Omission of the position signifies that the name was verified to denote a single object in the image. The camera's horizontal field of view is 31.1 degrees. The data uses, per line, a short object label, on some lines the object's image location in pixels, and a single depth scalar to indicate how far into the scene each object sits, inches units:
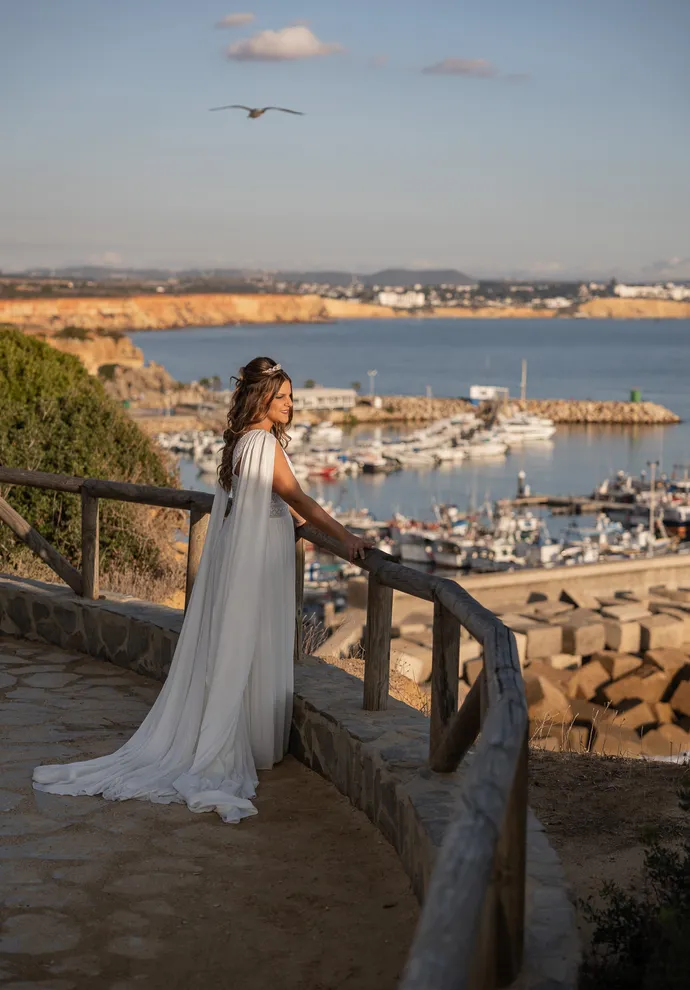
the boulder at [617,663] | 796.6
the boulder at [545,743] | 360.6
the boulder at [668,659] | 798.5
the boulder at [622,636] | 864.3
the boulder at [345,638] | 562.8
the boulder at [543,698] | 663.8
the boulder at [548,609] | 942.4
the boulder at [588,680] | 749.3
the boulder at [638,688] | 743.7
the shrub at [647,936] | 102.4
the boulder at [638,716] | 666.8
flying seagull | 477.8
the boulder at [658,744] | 599.5
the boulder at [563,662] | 836.6
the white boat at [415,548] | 1889.8
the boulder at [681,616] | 901.0
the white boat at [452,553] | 1860.6
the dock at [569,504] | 2463.1
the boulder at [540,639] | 849.5
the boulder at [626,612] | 904.3
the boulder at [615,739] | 526.9
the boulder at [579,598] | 1007.6
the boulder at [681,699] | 728.8
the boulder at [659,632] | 869.8
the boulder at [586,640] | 864.9
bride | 188.4
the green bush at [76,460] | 466.6
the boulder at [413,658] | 557.6
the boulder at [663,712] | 698.8
